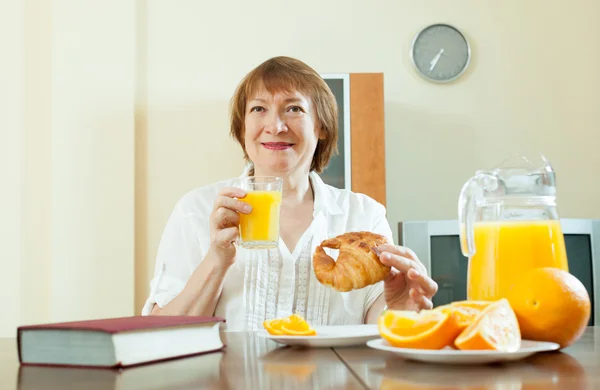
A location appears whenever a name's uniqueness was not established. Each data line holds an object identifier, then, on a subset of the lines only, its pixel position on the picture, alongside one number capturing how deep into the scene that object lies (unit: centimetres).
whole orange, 97
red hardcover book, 91
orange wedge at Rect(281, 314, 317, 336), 114
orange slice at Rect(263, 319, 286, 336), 114
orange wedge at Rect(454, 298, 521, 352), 87
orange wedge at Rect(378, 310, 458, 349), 89
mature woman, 195
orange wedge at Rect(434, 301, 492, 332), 91
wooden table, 77
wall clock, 389
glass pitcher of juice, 113
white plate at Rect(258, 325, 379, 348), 109
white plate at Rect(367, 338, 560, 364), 84
